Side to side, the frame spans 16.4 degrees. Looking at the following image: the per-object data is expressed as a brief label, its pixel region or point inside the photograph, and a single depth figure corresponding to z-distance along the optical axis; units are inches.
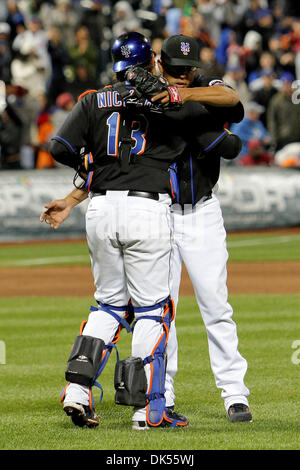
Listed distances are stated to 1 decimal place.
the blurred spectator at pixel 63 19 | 987.3
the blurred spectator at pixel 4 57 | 925.2
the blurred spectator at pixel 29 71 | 940.6
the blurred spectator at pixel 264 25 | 1033.5
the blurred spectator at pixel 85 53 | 961.8
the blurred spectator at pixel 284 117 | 885.8
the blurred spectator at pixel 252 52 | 1005.2
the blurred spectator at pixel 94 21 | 1009.5
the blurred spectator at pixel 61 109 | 873.5
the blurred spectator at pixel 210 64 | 821.2
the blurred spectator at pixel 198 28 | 940.0
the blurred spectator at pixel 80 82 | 919.0
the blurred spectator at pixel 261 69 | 938.7
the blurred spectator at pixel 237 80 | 919.0
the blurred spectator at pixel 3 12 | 979.3
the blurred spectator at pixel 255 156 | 881.5
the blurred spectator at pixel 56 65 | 945.5
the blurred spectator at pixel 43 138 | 877.8
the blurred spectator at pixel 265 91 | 919.0
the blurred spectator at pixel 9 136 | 851.4
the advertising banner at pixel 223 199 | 798.5
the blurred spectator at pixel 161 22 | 987.6
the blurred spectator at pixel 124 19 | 971.5
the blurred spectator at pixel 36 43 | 958.4
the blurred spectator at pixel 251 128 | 870.4
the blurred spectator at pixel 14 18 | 979.3
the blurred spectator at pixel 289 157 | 878.4
